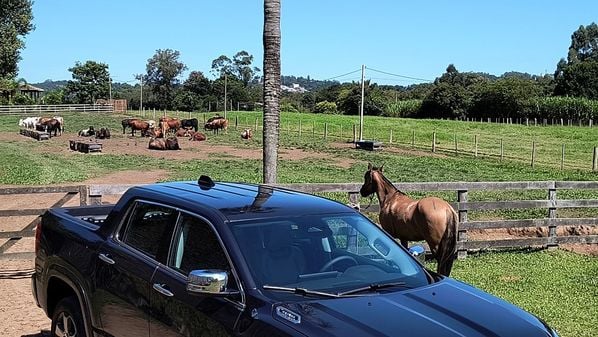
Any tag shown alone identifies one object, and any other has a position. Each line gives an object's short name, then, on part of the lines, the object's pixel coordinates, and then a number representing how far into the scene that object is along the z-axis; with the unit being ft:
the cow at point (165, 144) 120.13
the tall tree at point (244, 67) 452.26
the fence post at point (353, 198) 35.91
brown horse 30.37
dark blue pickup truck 11.80
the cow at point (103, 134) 142.51
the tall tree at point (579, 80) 329.31
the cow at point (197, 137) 143.64
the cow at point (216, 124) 174.40
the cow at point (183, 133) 150.92
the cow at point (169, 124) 151.16
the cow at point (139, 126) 153.38
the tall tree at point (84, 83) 372.79
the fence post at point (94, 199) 32.26
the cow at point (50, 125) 152.46
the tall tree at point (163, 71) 422.00
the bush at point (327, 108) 366.06
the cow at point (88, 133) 146.36
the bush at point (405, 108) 320.50
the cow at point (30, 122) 166.50
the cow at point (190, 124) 168.76
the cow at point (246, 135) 152.05
